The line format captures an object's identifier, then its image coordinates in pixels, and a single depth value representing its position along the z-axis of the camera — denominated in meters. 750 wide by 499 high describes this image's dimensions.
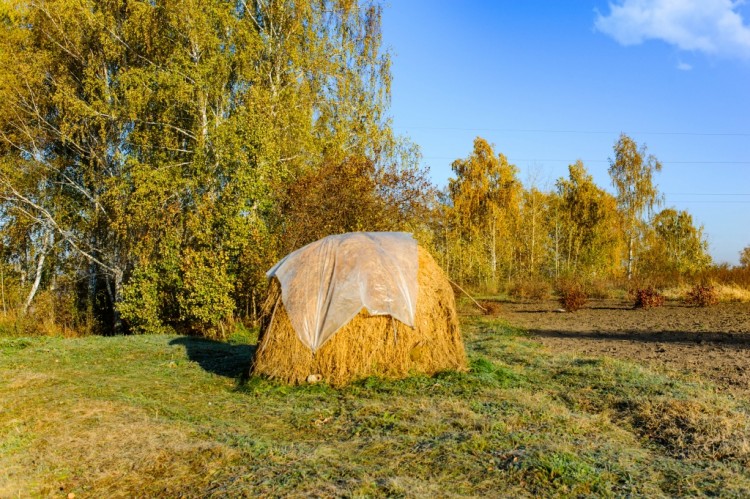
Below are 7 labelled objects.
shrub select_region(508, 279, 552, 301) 25.08
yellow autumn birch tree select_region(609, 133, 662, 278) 36.56
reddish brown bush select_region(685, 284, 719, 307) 20.36
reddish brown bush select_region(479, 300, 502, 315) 19.52
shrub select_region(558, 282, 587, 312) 20.23
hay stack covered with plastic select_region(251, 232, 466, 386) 8.39
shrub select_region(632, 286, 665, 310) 20.62
